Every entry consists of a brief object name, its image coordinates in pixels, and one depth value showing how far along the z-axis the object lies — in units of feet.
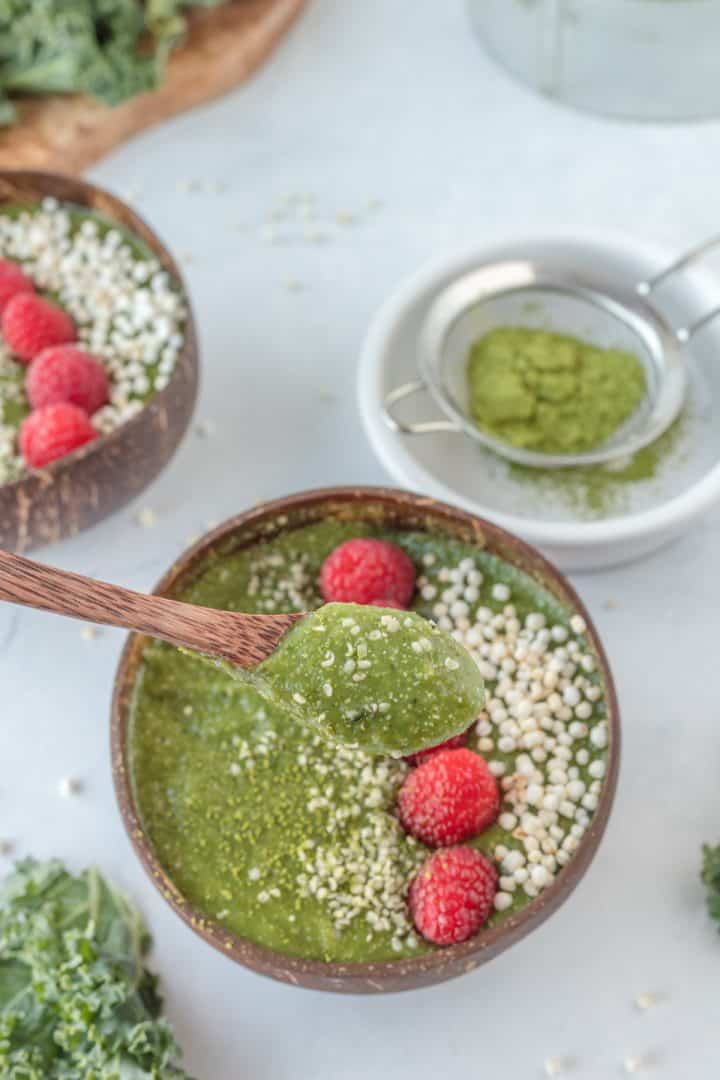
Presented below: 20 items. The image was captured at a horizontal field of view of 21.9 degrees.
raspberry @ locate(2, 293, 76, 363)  1.63
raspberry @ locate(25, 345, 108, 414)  1.59
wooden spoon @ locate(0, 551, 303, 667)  1.23
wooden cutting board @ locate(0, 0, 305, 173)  1.86
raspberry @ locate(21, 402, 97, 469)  1.55
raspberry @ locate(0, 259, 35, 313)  1.67
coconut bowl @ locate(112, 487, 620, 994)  1.30
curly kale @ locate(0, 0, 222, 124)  1.80
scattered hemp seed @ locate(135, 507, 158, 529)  1.68
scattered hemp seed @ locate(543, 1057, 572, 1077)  1.41
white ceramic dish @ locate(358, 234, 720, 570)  1.55
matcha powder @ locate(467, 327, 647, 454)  1.66
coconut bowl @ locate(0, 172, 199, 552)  1.52
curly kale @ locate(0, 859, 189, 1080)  1.35
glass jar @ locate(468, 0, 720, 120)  1.77
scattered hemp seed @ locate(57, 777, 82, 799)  1.54
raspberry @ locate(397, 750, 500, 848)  1.36
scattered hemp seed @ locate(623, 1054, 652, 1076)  1.41
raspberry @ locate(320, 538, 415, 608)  1.47
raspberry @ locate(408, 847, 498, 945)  1.32
